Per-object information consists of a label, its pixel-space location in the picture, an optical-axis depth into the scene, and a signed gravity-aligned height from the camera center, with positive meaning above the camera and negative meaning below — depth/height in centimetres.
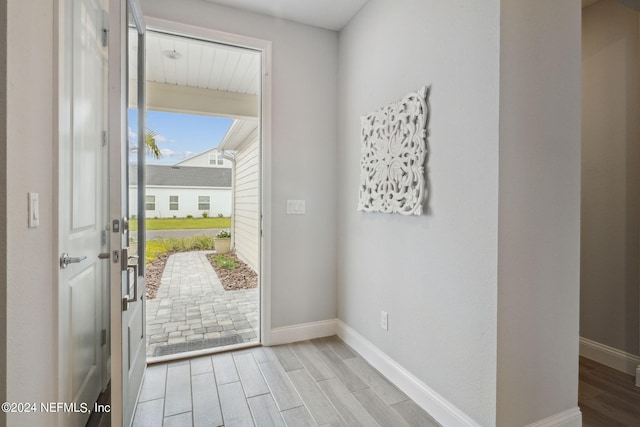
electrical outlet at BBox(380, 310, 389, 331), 229 -79
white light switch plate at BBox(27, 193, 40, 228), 105 -1
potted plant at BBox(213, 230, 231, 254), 755 -77
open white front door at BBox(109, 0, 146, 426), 144 -7
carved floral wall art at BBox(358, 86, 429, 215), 192 +36
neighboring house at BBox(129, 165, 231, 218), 806 +43
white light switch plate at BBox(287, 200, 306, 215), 283 +2
